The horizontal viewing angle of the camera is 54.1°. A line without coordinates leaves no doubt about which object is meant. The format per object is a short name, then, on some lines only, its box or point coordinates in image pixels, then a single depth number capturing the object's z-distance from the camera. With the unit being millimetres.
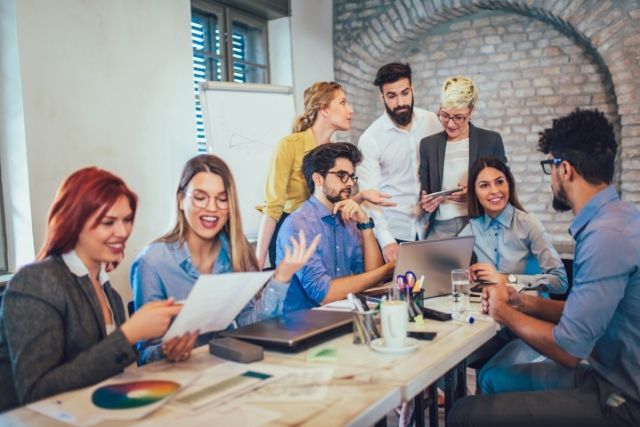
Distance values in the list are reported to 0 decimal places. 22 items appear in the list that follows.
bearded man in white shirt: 3271
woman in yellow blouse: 3143
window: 4340
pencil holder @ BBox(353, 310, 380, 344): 1619
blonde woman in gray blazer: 3068
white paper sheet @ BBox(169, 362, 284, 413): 1233
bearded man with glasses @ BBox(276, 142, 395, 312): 2346
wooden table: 1162
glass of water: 2002
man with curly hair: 1583
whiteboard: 3889
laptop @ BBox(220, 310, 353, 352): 1555
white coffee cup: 1522
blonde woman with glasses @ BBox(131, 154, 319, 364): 1884
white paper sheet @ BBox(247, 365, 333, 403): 1244
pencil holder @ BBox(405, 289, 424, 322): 1874
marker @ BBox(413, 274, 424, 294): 1904
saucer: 1525
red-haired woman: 1296
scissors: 1885
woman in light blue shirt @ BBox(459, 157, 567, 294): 2527
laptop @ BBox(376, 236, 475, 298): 2104
